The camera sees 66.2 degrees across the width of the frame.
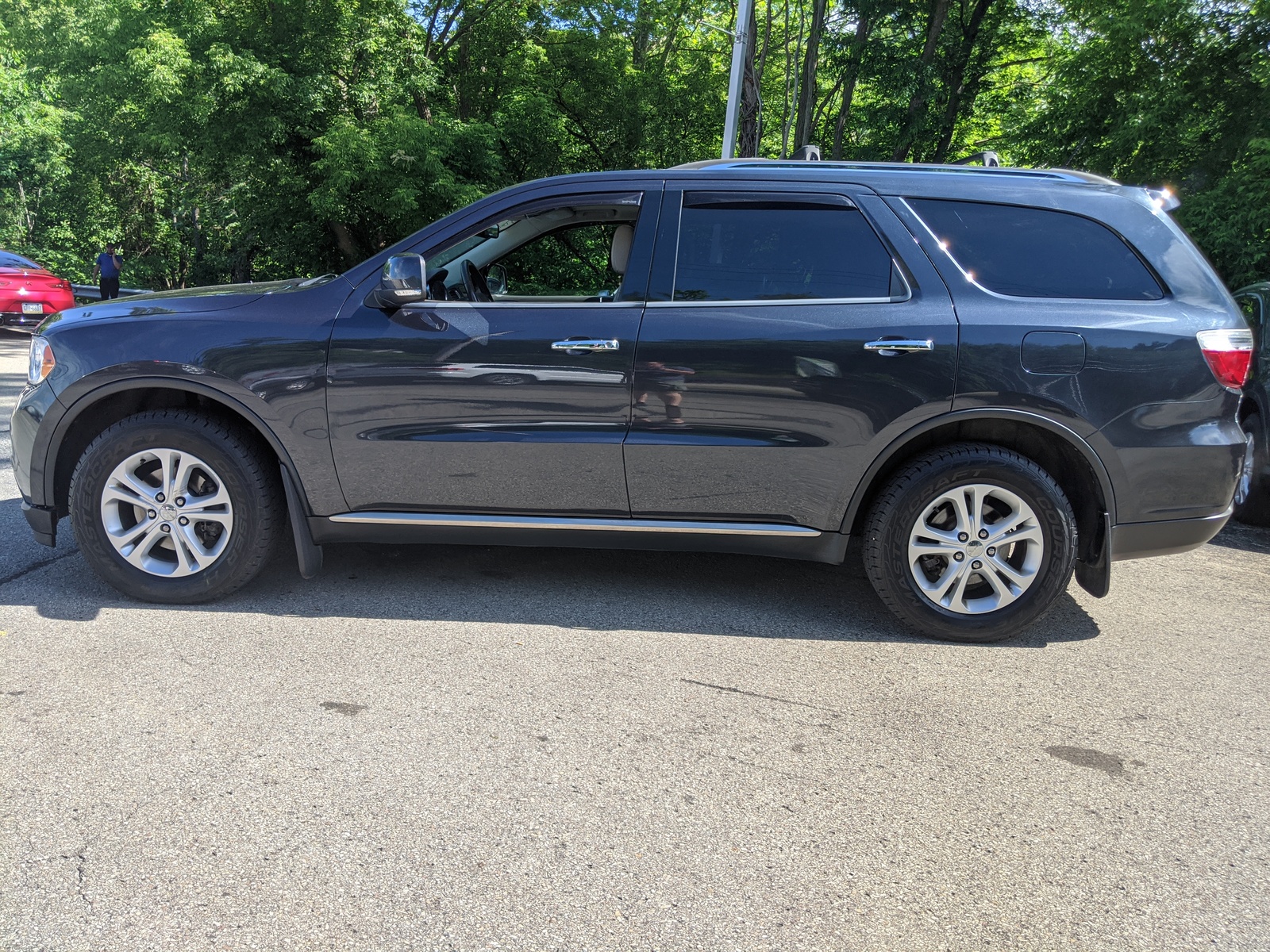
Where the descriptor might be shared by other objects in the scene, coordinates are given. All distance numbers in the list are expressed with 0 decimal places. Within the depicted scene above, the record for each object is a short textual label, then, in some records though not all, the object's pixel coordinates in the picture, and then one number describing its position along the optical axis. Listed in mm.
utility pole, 13914
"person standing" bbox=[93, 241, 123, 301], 21594
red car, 14711
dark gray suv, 3811
